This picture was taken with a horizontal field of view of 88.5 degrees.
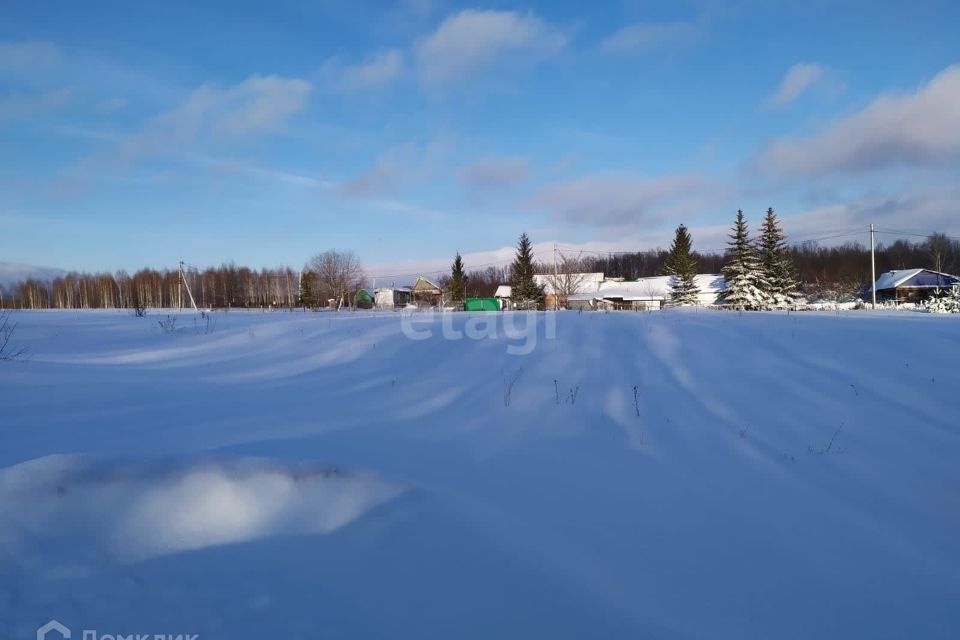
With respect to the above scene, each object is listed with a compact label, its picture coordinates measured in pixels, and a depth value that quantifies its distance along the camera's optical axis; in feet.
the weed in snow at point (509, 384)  20.80
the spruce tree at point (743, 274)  123.85
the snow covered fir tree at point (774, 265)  124.98
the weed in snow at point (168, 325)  43.53
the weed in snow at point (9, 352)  27.08
